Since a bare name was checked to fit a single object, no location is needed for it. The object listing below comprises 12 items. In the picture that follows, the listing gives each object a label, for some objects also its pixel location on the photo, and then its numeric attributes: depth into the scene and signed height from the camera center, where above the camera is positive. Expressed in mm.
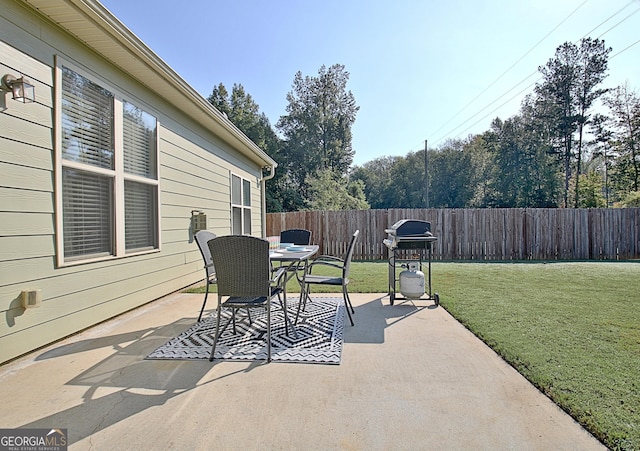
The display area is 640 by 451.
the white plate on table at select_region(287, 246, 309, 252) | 4008 -334
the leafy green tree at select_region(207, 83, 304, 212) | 19656 +5571
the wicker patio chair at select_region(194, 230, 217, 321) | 3634 -262
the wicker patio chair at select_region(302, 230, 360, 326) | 3367 -612
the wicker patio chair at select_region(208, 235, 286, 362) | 2496 -356
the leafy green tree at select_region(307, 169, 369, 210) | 16875 +1404
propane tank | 4184 -802
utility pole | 20281 +2255
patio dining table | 3172 -338
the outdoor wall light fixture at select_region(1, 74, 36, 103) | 2365 +986
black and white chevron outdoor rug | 2564 -1024
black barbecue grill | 4125 -299
